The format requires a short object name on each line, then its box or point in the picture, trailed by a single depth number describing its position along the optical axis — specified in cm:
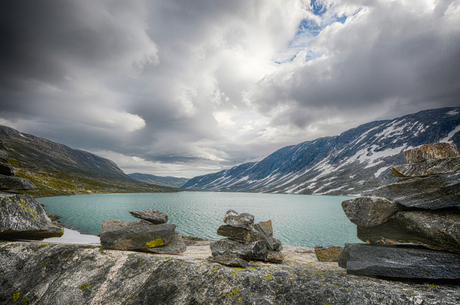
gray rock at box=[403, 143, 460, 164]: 917
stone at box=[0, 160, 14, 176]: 1225
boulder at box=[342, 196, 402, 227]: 862
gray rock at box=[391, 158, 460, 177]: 816
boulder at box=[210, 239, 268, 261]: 973
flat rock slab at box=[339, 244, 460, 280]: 698
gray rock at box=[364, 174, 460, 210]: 764
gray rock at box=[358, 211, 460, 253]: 721
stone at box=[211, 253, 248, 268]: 840
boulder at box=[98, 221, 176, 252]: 1043
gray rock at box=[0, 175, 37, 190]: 1142
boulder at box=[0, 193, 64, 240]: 966
